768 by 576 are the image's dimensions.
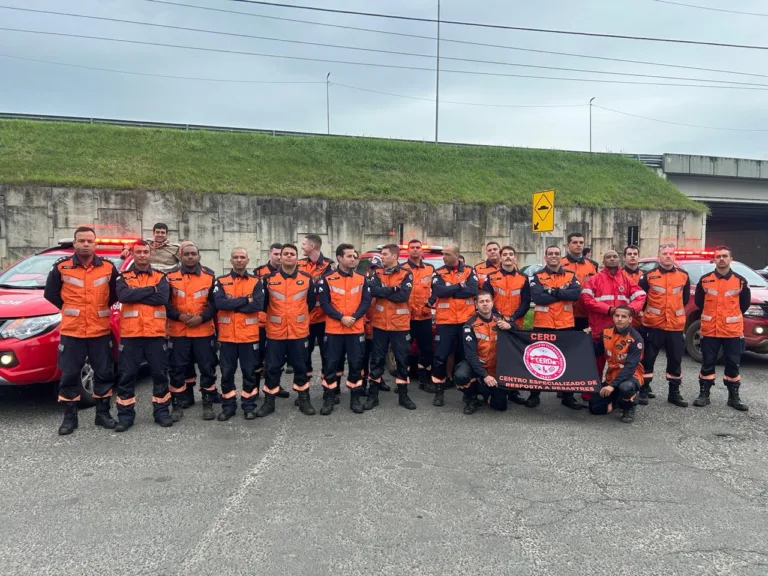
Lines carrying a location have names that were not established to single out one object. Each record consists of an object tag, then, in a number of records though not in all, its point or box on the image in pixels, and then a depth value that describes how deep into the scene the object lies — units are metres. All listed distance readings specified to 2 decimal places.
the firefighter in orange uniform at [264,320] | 6.48
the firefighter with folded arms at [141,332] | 5.54
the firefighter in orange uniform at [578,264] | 7.28
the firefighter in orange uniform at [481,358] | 6.13
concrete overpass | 26.23
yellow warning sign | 10.76
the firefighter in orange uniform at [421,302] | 7.11
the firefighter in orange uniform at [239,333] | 5.88
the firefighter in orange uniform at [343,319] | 6.21
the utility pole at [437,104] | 28.85
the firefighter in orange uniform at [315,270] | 6.96
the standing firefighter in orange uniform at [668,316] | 6.57
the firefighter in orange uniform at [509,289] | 6.80
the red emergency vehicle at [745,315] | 8.31
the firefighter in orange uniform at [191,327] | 5.89
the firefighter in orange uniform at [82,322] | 5.44
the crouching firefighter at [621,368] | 5.80
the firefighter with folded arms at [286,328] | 6.04
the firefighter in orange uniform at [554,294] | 6.50
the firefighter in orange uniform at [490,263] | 7.42
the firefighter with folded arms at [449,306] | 6.57
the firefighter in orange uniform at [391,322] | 6.41
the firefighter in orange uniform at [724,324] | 6.44
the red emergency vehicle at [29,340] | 5.50
